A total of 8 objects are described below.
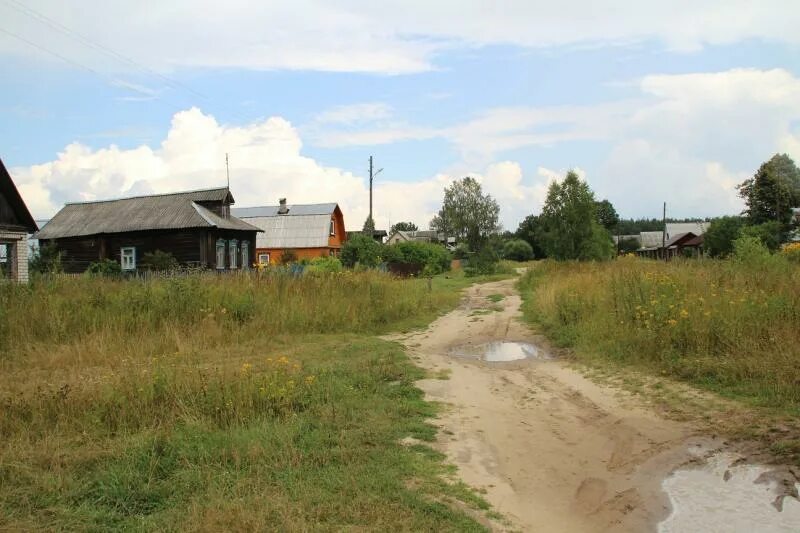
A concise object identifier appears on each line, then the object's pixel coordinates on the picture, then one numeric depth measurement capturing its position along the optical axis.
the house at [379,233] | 68.10
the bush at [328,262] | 30.33
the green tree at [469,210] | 77.19
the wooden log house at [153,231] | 32.59
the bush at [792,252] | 16.66
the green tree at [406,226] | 140.74
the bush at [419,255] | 42.88
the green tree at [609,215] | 87.25
